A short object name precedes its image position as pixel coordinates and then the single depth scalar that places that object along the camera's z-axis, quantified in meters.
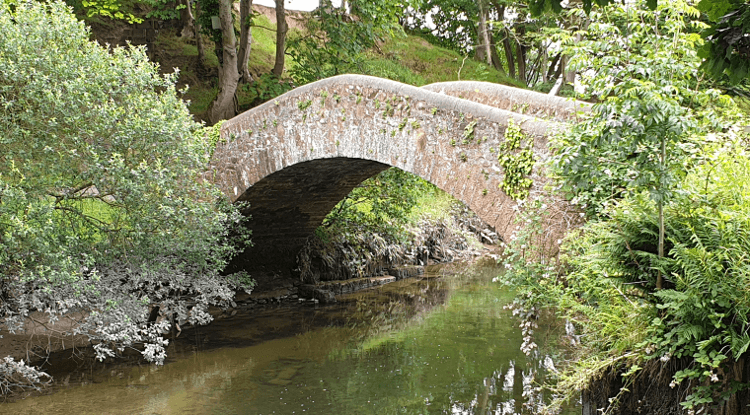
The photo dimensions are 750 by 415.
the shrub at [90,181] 7.40
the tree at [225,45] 13.95
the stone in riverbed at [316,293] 12.25
